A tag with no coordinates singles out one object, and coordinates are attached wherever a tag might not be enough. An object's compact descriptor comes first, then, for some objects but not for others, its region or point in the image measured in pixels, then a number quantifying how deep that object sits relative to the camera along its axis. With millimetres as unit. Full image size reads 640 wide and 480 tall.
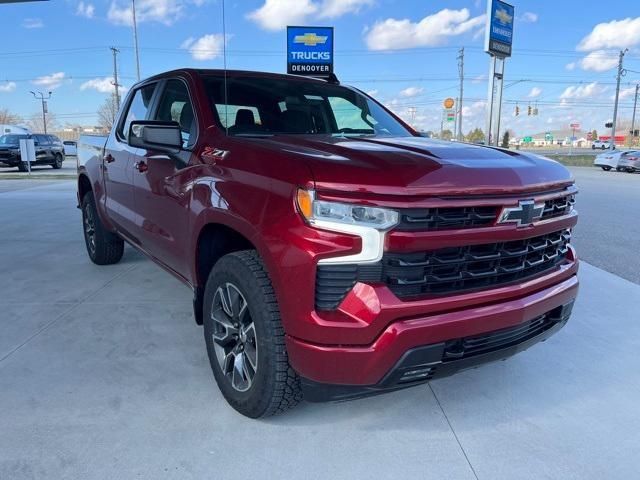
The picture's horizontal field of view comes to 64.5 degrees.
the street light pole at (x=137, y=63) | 29569
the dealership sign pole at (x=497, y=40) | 17328
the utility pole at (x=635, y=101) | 76850
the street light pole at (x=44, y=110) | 71562
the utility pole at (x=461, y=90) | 52100
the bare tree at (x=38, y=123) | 86250
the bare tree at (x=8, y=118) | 85181
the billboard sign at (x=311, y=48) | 14773
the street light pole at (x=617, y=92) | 53250
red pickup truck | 2023
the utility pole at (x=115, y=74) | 55422
